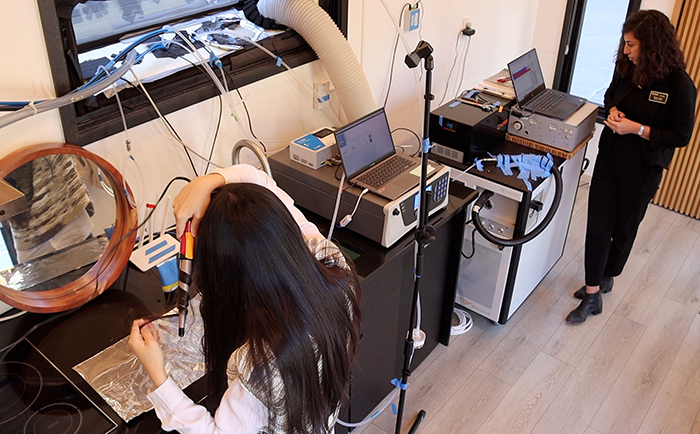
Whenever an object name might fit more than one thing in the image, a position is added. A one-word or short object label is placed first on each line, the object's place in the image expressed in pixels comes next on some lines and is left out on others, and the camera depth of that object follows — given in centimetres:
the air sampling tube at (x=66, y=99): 142
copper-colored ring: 153
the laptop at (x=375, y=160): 191
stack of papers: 271
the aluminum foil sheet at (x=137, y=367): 143
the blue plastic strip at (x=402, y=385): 199
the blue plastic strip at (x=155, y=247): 187
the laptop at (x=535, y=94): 259
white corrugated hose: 211
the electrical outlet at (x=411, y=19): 264
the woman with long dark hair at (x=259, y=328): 118
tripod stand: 146
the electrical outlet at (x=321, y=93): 236
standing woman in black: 235
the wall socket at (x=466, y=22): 309
